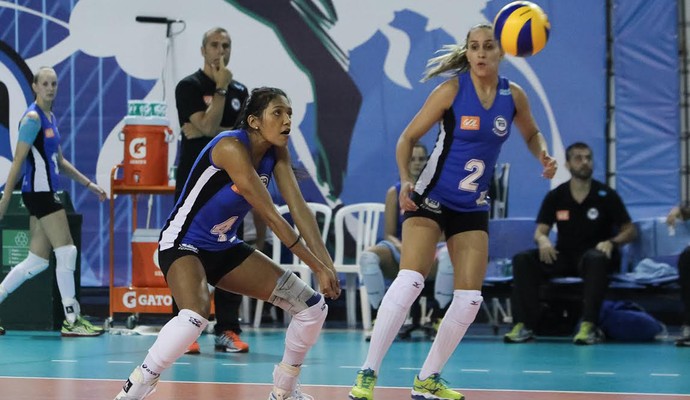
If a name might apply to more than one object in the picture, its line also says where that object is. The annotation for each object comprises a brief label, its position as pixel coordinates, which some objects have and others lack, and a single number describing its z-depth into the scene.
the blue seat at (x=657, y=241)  18.69
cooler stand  19.10
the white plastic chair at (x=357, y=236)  20.34
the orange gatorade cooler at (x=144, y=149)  19.09
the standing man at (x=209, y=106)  15.70
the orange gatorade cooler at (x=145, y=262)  19.17
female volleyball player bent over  9.92
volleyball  11.49
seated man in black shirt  18.03
